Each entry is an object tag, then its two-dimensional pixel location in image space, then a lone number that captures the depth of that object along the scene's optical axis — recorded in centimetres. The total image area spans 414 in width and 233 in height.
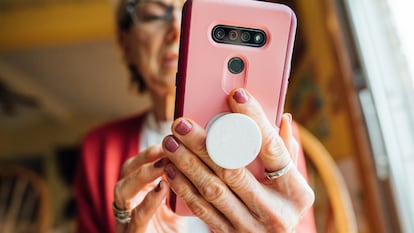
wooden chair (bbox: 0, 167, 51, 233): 109
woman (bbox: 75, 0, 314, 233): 33
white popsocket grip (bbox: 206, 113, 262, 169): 32
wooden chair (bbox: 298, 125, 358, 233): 63
